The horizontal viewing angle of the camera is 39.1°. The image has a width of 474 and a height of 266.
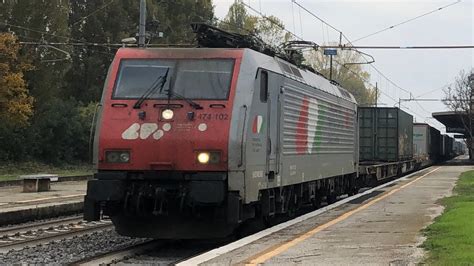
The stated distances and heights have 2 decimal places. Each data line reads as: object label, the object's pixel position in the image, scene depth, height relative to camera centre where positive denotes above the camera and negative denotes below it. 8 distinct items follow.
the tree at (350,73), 68.75 +9.79
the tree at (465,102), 57.62 +5.79
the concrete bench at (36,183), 22.33 -1.01
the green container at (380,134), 32.62 +1.45
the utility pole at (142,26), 26.17 +5.24
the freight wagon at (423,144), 46.95 +1.57
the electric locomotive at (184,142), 10.36 +0.25
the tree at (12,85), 34.22 +3.51
